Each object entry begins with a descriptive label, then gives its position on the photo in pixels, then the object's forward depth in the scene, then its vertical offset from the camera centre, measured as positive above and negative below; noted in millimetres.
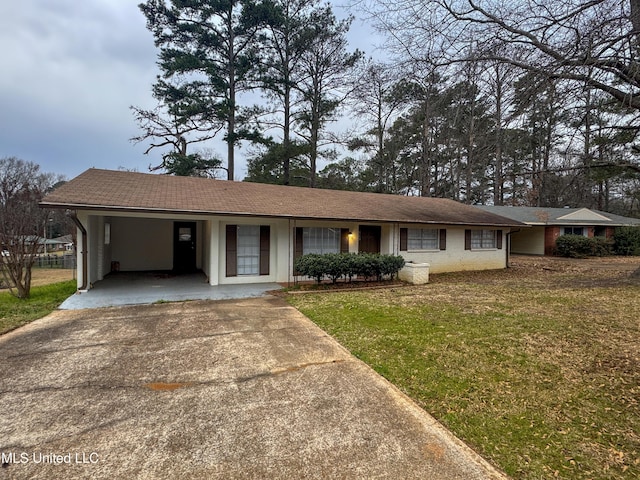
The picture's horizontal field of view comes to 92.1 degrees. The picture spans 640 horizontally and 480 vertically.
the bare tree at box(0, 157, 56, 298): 7797 +219
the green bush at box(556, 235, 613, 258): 18469 -275
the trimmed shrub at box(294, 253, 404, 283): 8812 -745
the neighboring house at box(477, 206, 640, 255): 19516 +1098
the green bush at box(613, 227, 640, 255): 19844 +42
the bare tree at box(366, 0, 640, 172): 4270 +3308
